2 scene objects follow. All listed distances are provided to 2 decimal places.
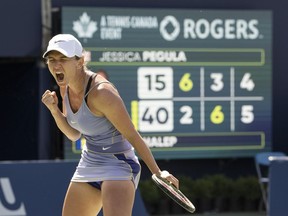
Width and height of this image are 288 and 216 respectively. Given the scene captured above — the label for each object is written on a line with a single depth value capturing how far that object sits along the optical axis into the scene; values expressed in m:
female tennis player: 9.16
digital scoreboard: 21.02
